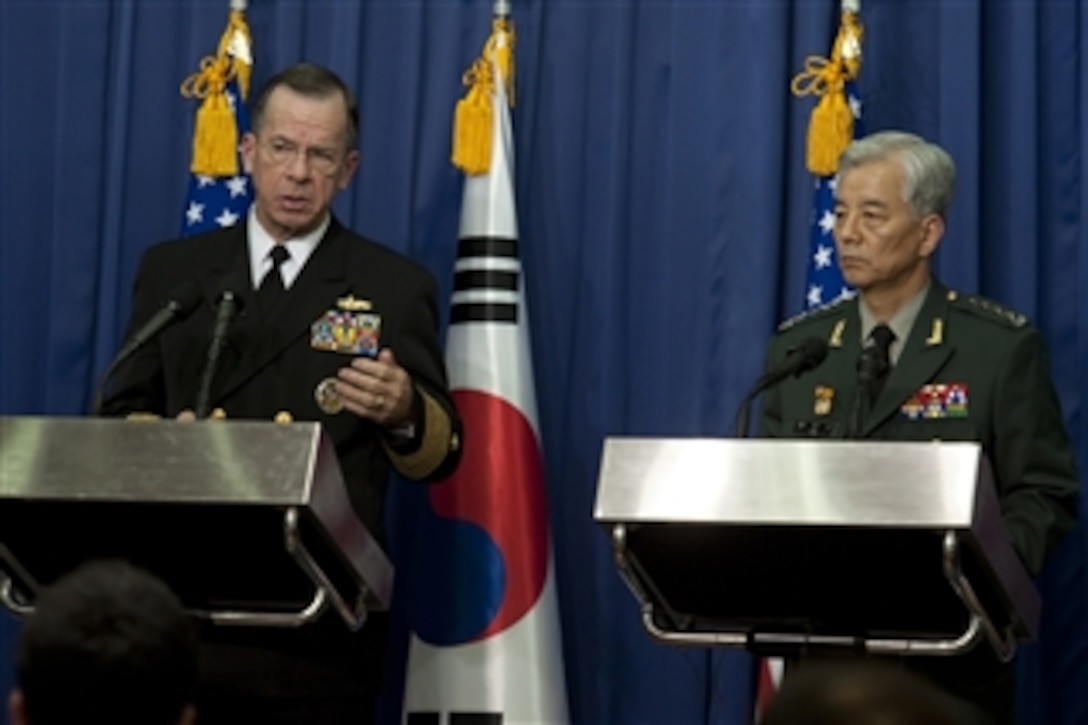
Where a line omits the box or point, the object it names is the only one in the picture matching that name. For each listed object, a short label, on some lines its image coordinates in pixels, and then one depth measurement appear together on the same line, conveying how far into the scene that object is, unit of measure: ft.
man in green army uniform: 27.43
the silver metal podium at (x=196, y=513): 23.47
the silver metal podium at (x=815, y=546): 22.77
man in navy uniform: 27.71
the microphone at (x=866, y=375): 25.89
